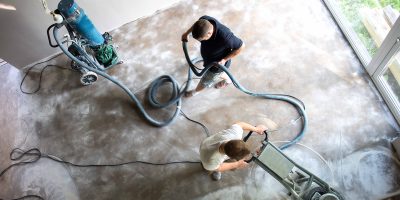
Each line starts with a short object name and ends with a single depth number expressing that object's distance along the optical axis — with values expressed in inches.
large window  137.7
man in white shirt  97.5
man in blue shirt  114.1
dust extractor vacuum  132.3
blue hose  132.1
